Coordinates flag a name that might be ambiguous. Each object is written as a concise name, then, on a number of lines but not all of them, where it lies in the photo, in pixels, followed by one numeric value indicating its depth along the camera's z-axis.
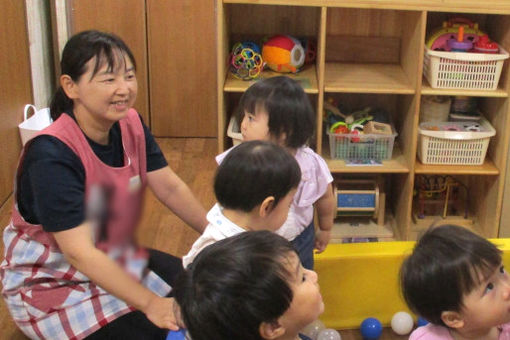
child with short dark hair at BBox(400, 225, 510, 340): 1.00
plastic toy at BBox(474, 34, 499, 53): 2.23
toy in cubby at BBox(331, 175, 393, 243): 2.43
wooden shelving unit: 2.20
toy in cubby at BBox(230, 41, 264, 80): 2.31
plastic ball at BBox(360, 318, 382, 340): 1.83
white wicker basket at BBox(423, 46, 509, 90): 2.18
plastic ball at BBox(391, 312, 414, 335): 1.87
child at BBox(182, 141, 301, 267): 1.09
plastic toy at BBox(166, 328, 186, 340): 1.12
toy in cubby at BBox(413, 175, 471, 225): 2.58
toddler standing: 1.45
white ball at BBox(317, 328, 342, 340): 1.78
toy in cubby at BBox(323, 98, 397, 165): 2.32
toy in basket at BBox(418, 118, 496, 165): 2.29
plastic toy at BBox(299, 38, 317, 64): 2.43
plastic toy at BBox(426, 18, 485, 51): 2.25
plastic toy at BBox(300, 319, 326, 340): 1.82
